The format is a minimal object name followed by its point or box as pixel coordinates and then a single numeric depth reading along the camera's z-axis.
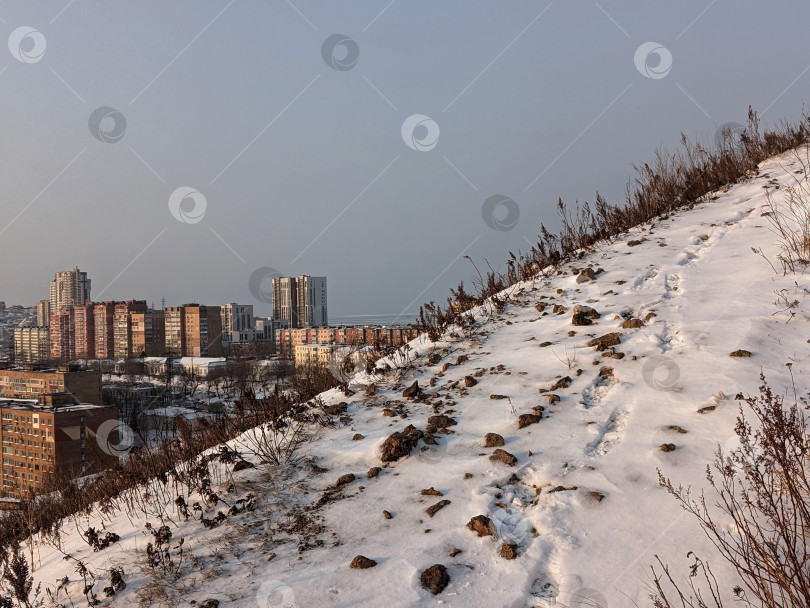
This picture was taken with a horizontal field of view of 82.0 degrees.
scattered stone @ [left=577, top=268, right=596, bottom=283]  6.25
